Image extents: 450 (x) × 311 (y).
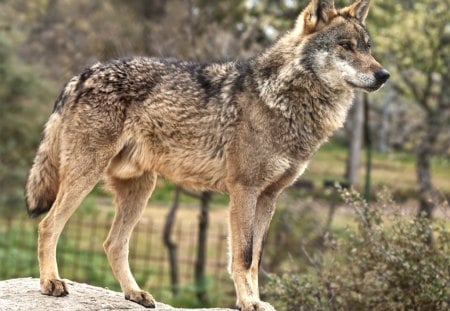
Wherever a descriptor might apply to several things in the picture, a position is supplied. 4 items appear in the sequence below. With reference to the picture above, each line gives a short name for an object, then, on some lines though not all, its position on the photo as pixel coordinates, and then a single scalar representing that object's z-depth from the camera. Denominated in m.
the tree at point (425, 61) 28.52
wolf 14.16
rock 13.65
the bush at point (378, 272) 16.42
